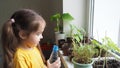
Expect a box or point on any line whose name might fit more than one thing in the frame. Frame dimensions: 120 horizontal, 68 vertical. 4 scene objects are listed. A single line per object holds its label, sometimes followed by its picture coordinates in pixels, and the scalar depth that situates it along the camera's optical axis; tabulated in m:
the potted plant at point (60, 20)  1.74
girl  1.10
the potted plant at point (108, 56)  1.01
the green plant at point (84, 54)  1.01
